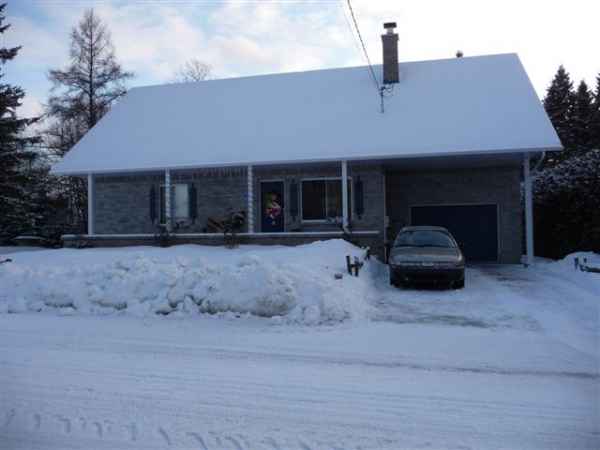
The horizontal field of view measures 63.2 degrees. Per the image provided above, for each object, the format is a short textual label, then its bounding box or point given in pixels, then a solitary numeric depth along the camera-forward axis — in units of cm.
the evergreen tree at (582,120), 3919
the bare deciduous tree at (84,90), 3020
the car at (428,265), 1147
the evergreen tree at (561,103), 4093
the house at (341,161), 1627
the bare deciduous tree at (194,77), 4297
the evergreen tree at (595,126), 3825
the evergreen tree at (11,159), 2436
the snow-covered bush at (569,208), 1557
